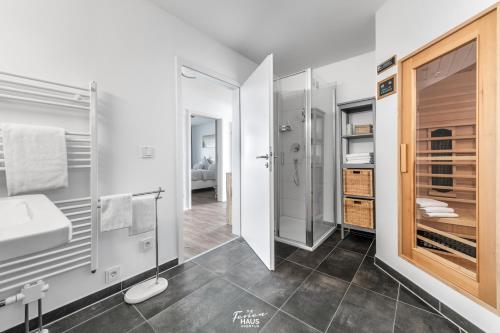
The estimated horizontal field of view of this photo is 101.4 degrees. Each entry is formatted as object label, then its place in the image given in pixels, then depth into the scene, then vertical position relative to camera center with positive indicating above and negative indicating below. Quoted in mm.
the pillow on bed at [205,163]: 7637 +63
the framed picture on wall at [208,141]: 8094 +961
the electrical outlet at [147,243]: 1810 -699
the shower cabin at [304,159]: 2438 +64
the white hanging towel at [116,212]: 1458 -336
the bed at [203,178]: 6402 -444
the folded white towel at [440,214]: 1558 -414
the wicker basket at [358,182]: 2494 -237
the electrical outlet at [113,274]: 1600 -862
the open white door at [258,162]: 1960 +19
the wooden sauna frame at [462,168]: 1149 -42
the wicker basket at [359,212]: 2516 -623
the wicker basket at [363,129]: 2615 +446
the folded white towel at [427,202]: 1670 -325
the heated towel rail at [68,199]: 1218 -137
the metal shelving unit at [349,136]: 2557 +360
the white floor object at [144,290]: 1537 -995
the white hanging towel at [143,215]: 1630 -402
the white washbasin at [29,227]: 694 -230
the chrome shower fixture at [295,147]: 2727 +223
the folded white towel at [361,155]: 2509 +105
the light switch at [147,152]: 1798 +120
